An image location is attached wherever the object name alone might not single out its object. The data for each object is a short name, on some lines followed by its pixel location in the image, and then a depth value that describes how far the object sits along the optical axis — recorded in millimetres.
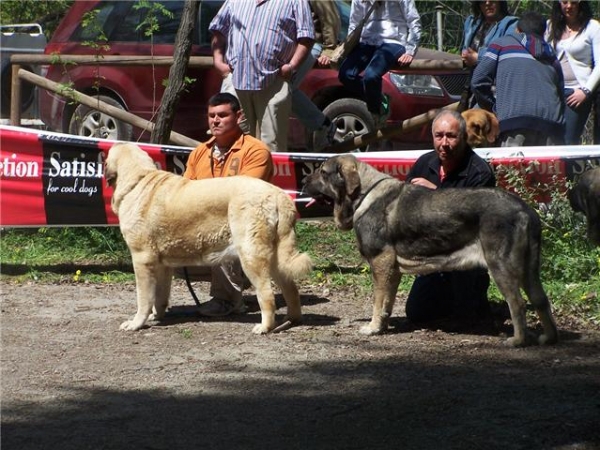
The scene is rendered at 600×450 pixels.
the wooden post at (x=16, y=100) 11773
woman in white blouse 10352
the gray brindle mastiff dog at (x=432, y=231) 7098
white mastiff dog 7680
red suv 13328
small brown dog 9328
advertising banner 10188
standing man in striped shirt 10188
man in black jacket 7703
